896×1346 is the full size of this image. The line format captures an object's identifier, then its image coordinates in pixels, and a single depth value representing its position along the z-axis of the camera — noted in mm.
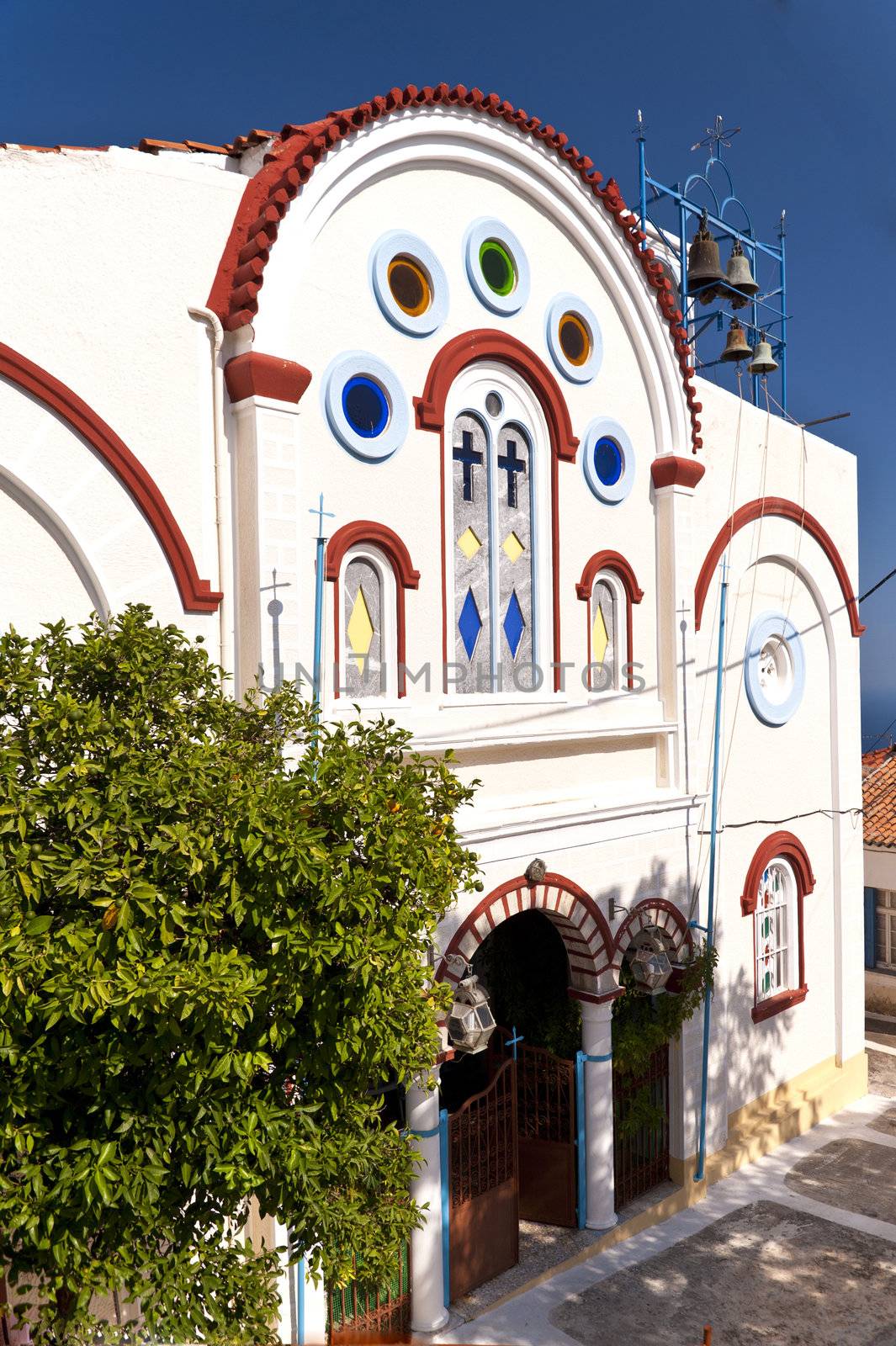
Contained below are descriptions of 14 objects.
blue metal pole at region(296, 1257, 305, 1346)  8648
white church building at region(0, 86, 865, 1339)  7758
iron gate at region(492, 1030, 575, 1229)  11141
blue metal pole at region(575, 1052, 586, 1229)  11041
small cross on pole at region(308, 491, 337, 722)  8453
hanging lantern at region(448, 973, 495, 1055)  9523
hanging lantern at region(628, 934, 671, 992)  11227
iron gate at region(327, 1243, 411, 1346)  9281
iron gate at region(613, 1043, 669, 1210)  11703
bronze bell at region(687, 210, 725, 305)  12688
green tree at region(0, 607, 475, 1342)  4562
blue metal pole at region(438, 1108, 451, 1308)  9750
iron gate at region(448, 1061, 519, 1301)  10117
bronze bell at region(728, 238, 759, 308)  12789
